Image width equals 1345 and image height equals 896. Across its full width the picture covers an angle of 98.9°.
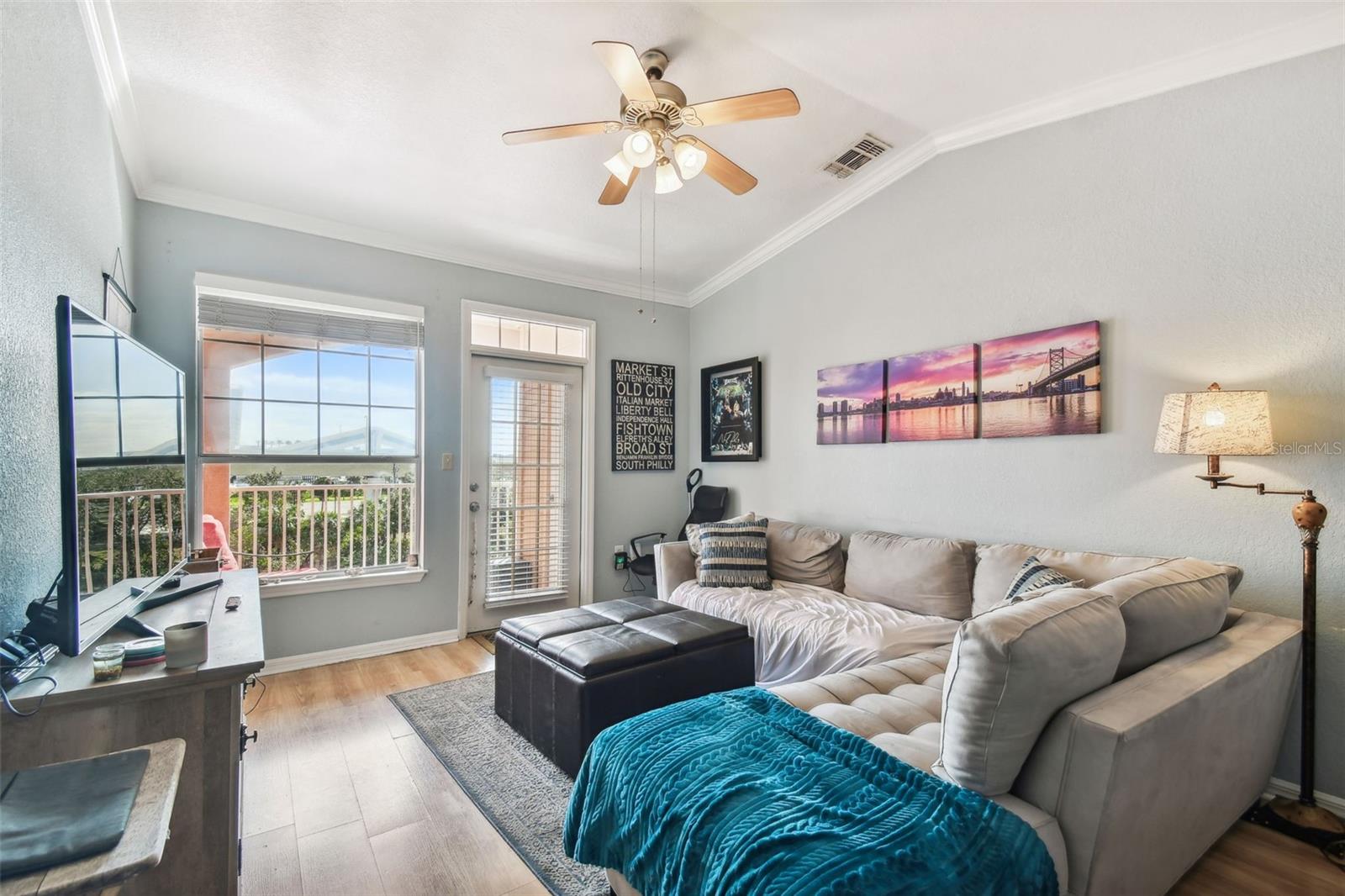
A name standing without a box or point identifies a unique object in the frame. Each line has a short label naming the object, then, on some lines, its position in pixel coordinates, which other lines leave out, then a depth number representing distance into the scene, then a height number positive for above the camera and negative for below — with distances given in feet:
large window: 10.89 +0.17
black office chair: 15.46 -1.92
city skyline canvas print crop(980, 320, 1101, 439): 8.77 +0.95
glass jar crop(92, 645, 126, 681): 4.17 -1.58
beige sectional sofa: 3.96 -2.18
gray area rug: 5.91 -4.33
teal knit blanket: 3.45 -2.52
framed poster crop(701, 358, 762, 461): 14.71 +0.85
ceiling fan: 6.79 +4.10
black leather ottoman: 7.27 -3.07
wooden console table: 4.09 -2.17
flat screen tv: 4.09 -0.32
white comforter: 8.67 -3.01
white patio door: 13.70 -1.11
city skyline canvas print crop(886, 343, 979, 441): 10.30 +0.89
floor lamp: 6.35 -0.63
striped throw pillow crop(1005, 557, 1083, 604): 7.39 -1.82
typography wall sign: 15.70 +0.76
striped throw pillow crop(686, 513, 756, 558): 12.72 -2.08
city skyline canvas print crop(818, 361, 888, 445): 11.77 +0.84
